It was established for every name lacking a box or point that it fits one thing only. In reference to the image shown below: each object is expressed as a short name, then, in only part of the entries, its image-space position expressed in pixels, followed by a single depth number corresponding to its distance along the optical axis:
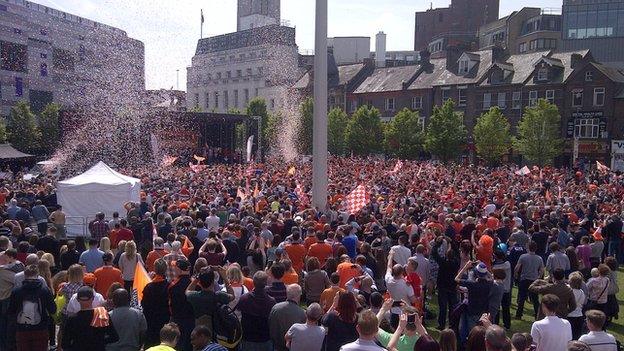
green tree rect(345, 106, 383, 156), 56.31
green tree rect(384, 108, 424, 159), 53.31
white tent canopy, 18.17
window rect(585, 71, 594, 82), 47.19
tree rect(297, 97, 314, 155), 61.66
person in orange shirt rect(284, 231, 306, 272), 10.73
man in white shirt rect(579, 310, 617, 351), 6.06
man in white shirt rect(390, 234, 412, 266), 10.12
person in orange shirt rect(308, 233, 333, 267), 10.32
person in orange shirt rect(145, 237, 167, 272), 9.76
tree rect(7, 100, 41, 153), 50.06
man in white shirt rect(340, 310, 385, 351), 5.23
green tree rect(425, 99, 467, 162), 49.84
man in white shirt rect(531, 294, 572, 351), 6.28
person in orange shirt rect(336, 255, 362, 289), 8.52
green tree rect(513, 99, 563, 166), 45.91
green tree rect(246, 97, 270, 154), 65.56
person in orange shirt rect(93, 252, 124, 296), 8.29
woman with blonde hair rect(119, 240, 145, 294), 9.71
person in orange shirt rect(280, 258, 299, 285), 8.44
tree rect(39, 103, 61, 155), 53.19
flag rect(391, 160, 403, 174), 30.00
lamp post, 16.61
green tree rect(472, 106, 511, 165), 47.78
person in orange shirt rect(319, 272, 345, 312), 7.61
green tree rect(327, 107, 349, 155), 58.75
